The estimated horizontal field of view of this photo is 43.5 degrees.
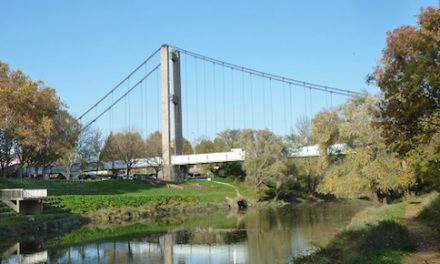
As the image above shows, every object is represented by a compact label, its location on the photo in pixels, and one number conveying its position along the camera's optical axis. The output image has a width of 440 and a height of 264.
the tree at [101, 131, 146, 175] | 76.62
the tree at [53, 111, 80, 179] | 60.19
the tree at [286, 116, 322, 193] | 68.56
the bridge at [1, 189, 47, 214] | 39.41
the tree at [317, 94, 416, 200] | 35.50
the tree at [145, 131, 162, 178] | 81.31
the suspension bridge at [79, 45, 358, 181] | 75.81
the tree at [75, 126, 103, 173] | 70.00
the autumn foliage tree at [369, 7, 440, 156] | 15.30
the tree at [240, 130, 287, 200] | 63.50
